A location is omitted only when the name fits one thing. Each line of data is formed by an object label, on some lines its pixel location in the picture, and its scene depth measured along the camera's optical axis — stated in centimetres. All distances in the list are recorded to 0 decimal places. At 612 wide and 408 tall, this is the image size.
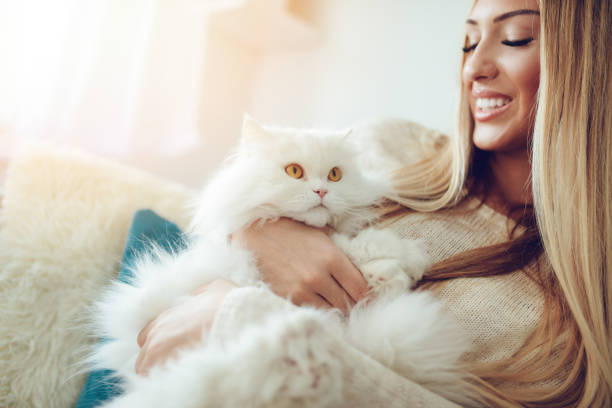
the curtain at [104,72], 140
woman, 73
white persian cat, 46
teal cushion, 87
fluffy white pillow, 92
